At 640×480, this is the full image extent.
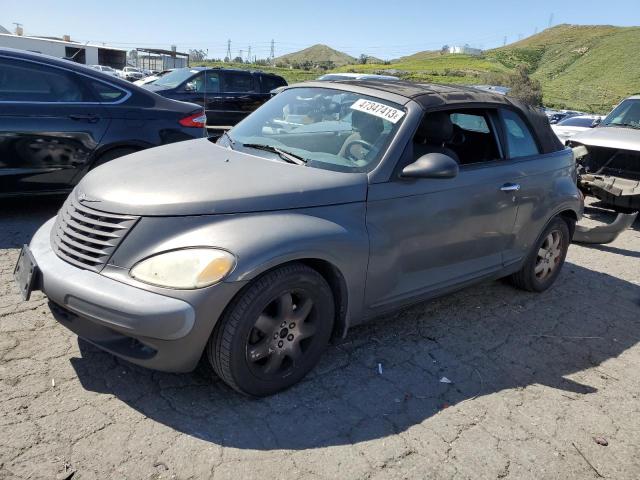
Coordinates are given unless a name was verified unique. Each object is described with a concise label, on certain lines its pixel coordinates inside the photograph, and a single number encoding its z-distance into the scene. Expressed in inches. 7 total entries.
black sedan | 193.3
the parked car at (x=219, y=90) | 451.5
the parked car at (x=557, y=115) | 930.4
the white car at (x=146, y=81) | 526.5
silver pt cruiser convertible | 99.7
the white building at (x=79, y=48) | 1187.3
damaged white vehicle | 296.8
